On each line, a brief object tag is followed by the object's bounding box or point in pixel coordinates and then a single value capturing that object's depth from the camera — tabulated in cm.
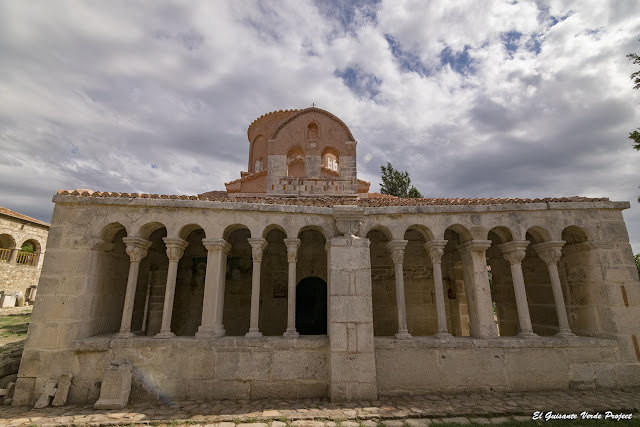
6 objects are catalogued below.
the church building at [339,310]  527
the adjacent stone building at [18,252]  1794
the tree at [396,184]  2233
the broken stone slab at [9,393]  510
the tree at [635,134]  901
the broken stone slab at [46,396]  493
